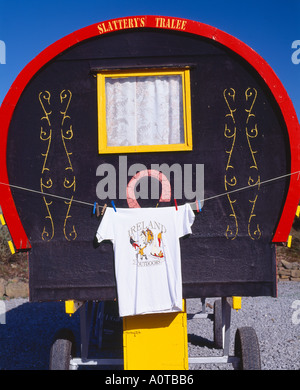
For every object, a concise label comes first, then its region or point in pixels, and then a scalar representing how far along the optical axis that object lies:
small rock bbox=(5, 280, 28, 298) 12.22
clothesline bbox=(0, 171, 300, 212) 4.46
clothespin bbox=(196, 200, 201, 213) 4.43
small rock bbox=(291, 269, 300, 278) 13.81
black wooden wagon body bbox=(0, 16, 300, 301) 4.47
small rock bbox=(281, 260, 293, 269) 13.98
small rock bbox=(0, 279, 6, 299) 12.26
